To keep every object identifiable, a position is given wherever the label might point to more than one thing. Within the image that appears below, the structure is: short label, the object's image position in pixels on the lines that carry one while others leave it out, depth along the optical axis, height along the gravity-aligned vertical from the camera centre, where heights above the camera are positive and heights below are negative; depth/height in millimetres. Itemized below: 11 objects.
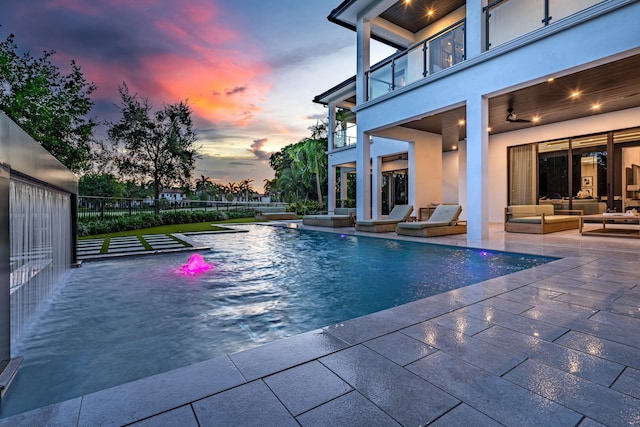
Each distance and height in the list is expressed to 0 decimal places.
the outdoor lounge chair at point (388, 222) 10664 -256
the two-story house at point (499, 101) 6965 +3321
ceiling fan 10483 +3228
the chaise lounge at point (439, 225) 9070 -324
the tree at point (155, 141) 18281 +4326
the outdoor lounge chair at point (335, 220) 13109 -223
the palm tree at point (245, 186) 68625 +6297
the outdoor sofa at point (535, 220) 9438 -182
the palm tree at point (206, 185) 56344 +5579
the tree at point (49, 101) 12219 +4661
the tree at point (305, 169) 25031 +3844
